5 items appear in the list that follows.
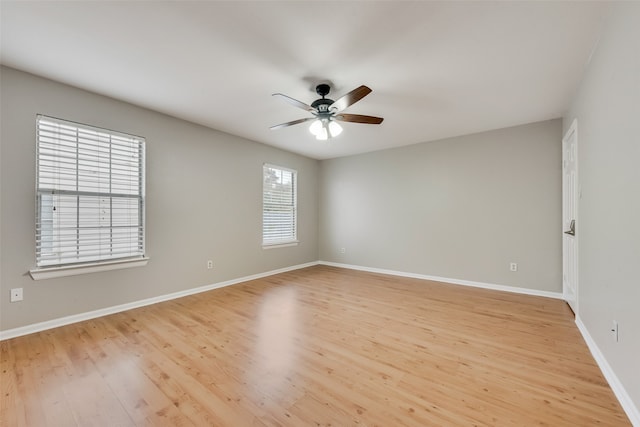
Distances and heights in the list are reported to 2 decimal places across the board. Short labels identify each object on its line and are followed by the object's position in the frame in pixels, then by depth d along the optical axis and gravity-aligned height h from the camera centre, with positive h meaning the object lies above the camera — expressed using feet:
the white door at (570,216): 9.25 -0.05
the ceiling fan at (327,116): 8.20 +3.42
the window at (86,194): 8.75 +0.65
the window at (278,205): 16.72 +0.50
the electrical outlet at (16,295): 8.14 -2.63
